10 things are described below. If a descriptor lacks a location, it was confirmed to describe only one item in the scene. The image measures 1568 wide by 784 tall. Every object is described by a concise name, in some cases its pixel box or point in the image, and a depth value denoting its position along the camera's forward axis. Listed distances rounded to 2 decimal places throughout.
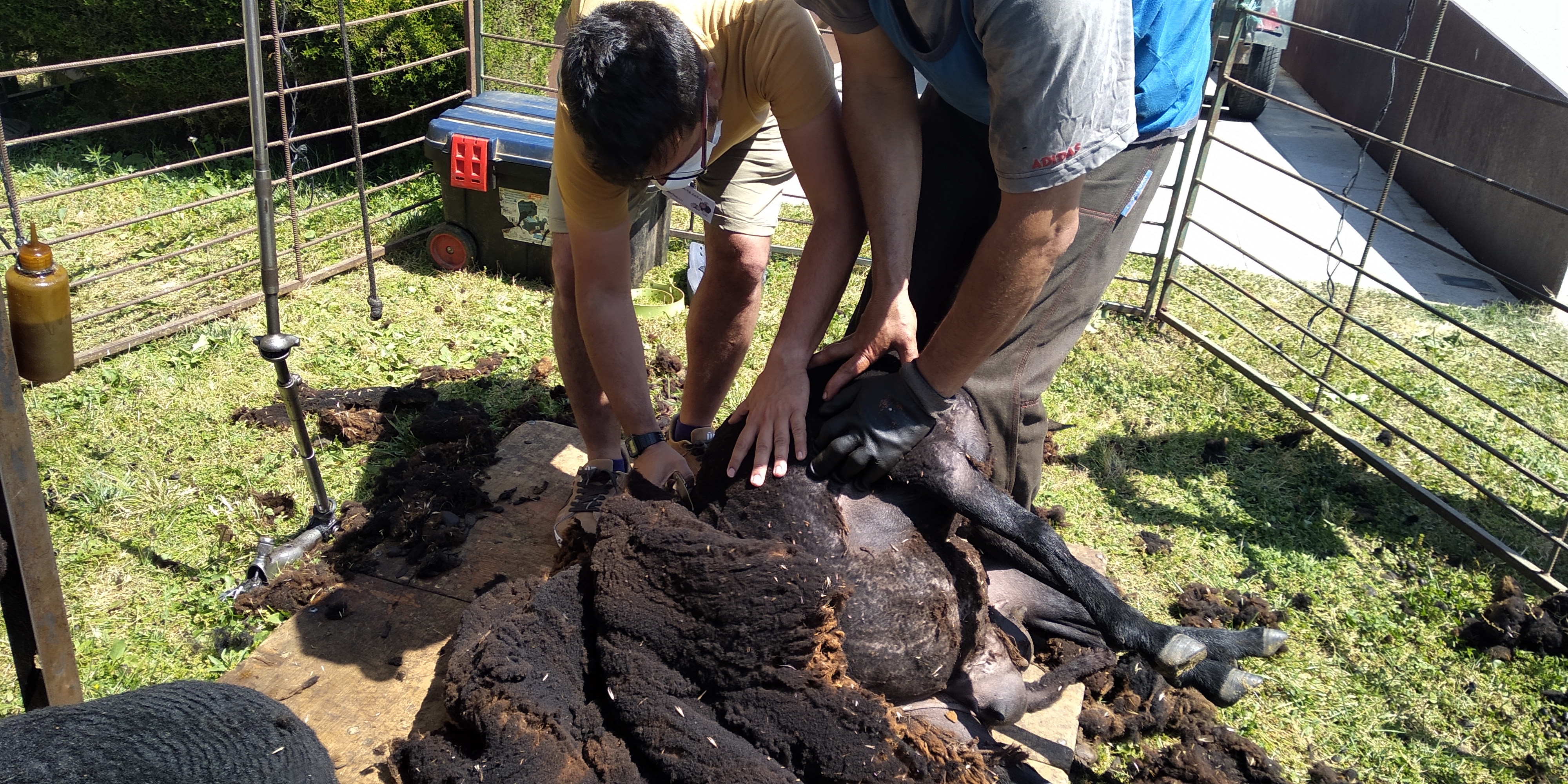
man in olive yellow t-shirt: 2.24
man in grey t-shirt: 1.89
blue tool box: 5.10
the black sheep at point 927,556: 2.23
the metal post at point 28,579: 1.77
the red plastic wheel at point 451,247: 5.47
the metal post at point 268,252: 2.54
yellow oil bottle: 1.83
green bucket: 5.15
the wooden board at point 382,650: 2.44
